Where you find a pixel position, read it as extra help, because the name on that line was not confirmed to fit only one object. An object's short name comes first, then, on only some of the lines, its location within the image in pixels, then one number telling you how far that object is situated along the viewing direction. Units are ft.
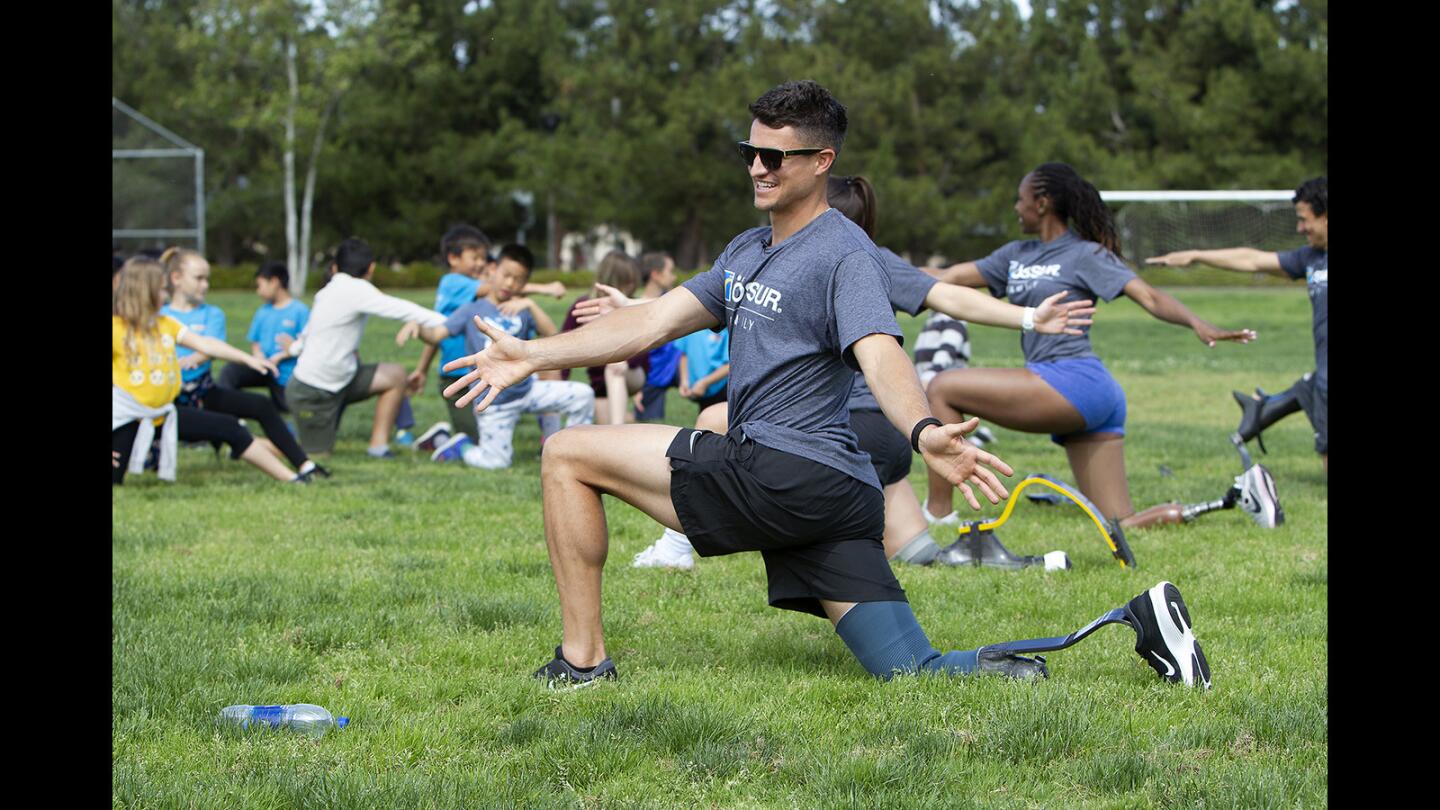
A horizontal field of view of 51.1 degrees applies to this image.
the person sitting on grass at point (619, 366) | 35.55
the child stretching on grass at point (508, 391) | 35.17
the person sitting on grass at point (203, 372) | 32.94
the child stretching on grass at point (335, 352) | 36.14
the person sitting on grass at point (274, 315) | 41.01
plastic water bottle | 14.15
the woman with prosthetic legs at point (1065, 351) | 24.75
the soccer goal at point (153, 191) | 108.47
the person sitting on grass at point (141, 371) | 30.19
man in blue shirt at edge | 30.32
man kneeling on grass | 15.01
